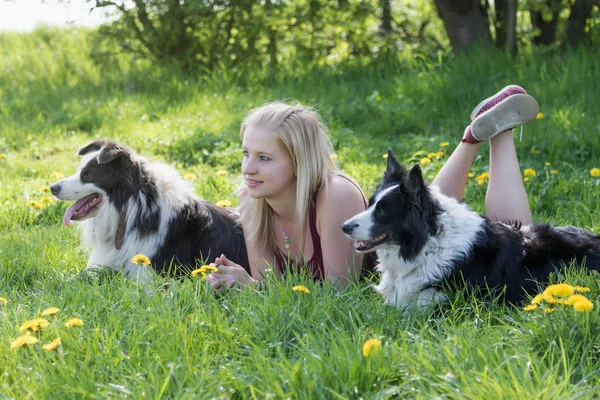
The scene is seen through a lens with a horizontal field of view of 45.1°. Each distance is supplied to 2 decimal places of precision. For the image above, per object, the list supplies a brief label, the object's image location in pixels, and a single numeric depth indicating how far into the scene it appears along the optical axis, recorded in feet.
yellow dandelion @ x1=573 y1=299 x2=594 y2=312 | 8.19
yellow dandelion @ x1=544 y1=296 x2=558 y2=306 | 8.73
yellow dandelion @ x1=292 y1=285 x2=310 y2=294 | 10.10
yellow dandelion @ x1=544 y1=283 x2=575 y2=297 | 8.51
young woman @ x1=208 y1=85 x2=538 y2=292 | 12.55
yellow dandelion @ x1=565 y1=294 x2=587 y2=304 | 8.32
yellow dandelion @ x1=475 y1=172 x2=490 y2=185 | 17.48
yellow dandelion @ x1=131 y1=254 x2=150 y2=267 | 11.42
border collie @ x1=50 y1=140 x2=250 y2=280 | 14.48
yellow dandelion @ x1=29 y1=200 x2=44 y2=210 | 17.54
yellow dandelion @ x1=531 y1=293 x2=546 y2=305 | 8.79
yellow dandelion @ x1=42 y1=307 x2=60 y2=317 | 9.32
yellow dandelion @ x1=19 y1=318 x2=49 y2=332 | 8.92
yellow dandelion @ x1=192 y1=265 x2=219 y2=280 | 11.17
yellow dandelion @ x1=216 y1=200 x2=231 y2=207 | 16.47
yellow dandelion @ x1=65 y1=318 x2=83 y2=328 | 9.34
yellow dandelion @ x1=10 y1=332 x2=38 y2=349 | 8.45
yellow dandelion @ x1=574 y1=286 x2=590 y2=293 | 9.39
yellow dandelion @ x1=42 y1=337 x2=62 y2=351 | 8.45
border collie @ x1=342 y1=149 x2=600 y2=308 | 10.80
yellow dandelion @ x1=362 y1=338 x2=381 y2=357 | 8.01
